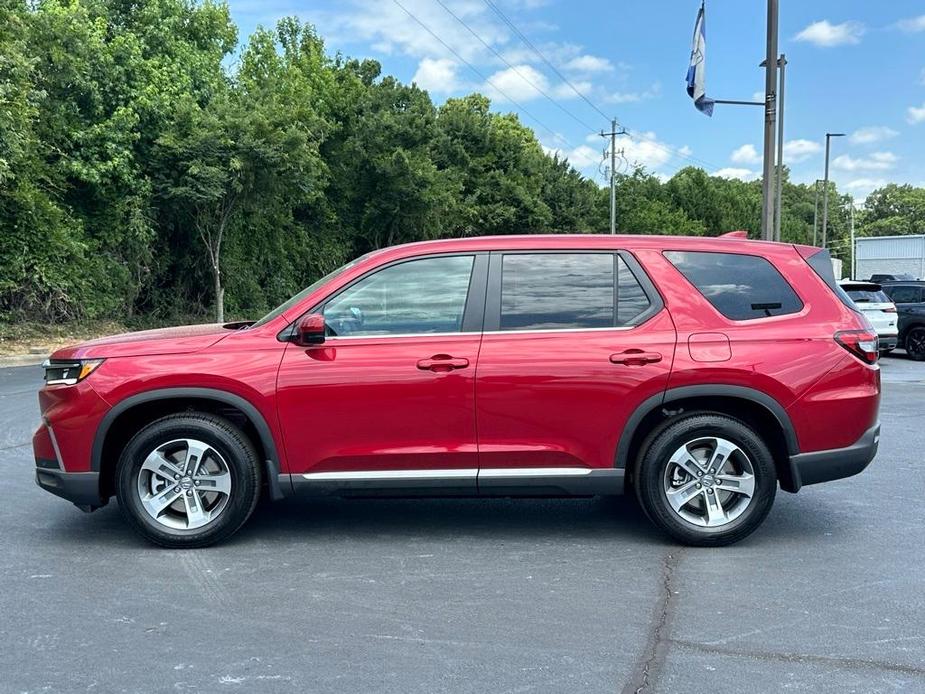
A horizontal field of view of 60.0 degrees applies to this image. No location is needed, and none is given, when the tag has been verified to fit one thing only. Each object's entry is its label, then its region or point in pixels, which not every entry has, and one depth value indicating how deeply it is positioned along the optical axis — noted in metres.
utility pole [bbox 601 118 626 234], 47.62
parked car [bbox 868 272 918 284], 26.43
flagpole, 16.02
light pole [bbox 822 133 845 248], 48.12
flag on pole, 17.19
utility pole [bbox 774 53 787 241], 21.64
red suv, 4.52
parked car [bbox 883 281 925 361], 17.05
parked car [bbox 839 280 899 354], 15.78
